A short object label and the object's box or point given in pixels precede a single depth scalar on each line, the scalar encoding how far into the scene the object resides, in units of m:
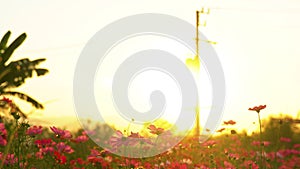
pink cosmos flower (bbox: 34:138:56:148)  4.31
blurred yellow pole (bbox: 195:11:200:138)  16.47
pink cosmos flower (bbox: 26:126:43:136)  4.51
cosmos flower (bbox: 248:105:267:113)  5.10
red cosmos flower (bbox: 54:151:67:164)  4.09
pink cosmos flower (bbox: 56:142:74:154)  4.64
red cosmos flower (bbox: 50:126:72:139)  4.60
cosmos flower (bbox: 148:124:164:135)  4.72
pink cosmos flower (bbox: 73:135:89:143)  5.44
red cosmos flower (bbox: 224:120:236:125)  7.52
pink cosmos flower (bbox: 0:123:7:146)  3.45
